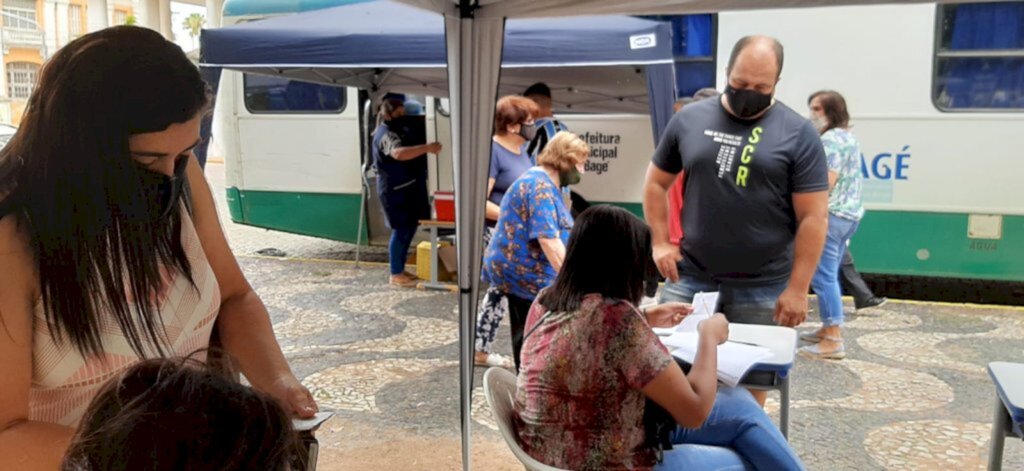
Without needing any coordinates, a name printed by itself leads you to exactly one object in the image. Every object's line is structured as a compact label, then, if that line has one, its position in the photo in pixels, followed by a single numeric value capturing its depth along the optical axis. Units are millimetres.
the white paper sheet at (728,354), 2500
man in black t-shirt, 3037
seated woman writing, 2125
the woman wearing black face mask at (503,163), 4781
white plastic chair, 2186
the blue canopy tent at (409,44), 5469
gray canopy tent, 2549
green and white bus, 6336
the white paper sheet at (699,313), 2670
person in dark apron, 7398
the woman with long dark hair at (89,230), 1180
